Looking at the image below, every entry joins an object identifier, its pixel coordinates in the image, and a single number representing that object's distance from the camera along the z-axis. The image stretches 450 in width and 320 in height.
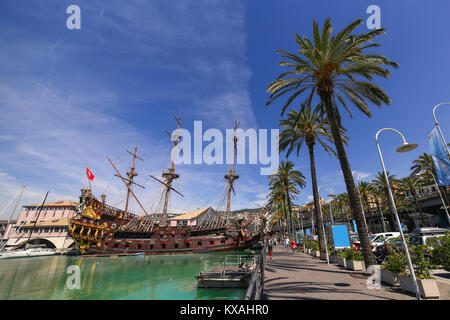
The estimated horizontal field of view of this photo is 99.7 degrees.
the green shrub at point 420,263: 6.84
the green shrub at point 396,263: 7.78
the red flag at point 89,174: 44.06
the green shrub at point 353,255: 12.04
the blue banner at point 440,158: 11.59
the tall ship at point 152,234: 41.66
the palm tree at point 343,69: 11.76
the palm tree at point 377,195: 42.56
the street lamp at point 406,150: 6.64
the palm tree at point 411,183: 37.69
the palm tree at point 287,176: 33.91
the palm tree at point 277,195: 40.91
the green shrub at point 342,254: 13.52
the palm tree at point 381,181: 41.12
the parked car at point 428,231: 18.81
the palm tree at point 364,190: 43.73
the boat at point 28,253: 48.39
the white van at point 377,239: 17.86
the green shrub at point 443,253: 8.83
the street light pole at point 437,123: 11.75
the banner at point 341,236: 15.48
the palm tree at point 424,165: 33.20
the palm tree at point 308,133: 19.84
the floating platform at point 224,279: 14.21
